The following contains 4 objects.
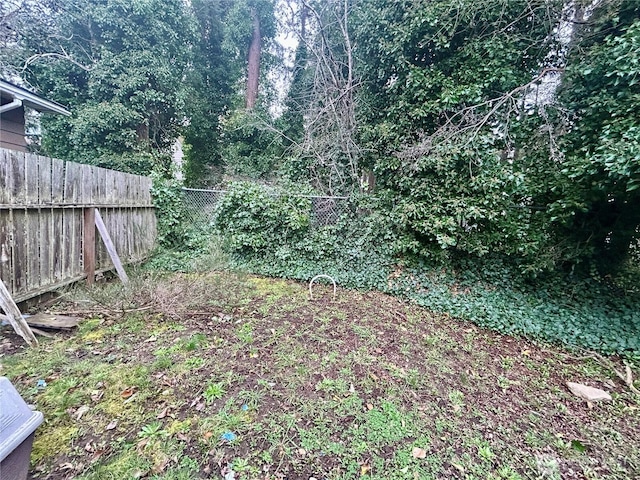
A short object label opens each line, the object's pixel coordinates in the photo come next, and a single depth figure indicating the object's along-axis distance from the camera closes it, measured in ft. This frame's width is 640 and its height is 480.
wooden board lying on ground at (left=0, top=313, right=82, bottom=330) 9.40
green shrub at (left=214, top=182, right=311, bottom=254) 17.94
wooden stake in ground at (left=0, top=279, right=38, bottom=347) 8.38
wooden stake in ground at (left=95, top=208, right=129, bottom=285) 13.65
